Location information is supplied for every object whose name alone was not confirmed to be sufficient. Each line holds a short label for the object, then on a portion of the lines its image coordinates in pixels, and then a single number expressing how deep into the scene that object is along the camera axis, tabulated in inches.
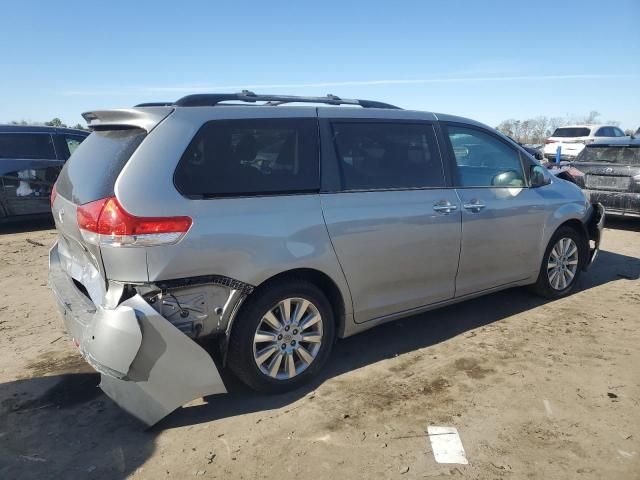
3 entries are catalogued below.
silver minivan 105.2
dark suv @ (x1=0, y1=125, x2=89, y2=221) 318.7
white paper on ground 102.4
